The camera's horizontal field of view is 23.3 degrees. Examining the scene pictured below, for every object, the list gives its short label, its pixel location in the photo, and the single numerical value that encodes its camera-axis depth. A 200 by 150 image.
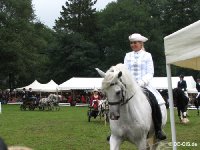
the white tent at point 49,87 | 61.53
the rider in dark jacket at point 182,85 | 22.92
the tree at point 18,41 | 63.72
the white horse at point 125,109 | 7.23
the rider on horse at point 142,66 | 8.55
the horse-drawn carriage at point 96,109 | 24.58
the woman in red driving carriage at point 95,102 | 24.72
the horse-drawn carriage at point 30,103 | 40.92
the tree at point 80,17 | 85.69
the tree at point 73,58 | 75.45
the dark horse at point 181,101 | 21.91
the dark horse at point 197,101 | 27.32
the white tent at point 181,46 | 6.70
